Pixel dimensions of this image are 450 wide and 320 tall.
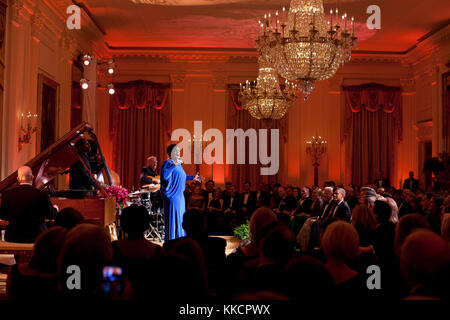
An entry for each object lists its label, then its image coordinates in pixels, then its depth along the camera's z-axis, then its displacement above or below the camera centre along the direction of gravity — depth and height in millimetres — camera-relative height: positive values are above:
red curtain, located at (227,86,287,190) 13836 +772
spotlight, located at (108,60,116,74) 10475 +2535
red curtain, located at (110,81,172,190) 13703 +1418
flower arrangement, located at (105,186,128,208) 6750 -270
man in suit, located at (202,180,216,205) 12249 -316
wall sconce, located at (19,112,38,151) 8094 +807
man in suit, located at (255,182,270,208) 11688 -566
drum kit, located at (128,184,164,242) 8206 -831
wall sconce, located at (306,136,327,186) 13844 +807
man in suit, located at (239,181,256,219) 11633 -705
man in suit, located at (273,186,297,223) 10447 -721
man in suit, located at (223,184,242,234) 11282 -838
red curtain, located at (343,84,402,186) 13844 +1390
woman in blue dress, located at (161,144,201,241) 6668 -248
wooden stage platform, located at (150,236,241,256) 8584 -1377
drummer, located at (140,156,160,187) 8922 +15
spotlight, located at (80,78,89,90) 9373 +1861
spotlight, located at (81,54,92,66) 9454 +2435
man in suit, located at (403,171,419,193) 12820 -175
